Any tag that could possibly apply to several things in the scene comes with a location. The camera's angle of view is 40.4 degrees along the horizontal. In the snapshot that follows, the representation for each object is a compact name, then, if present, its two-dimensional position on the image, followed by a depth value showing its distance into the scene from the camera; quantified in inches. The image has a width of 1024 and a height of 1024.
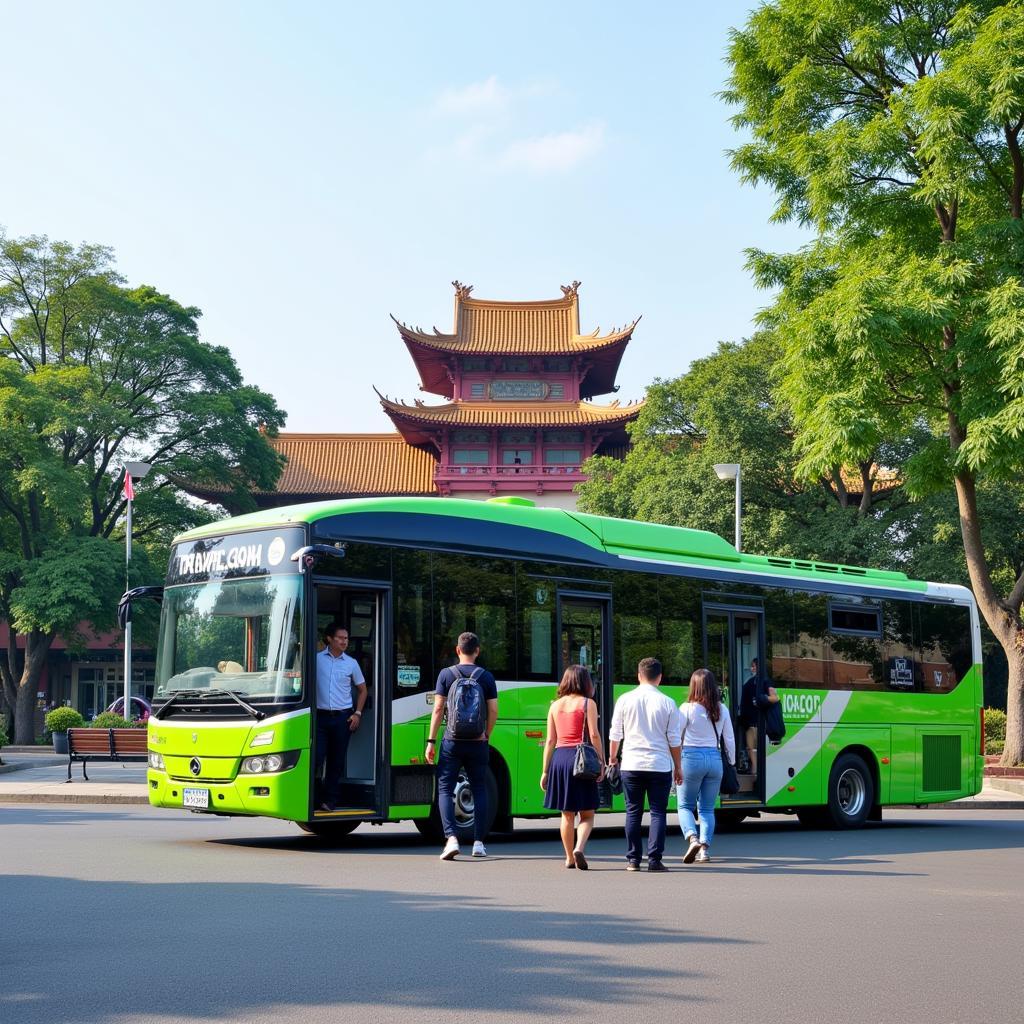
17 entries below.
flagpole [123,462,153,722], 1083.1
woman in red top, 420.2
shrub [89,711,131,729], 1044.6
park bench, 821.9
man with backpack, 434.0
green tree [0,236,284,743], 1544.0
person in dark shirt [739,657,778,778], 571.6
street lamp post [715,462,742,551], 1090.1
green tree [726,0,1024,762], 780.0
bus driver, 451.8
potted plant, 1219.2
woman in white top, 448.5
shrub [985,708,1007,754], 1216.8
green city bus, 453.7
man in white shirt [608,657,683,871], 418.6
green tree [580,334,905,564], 1390.3
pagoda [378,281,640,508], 2075.5
